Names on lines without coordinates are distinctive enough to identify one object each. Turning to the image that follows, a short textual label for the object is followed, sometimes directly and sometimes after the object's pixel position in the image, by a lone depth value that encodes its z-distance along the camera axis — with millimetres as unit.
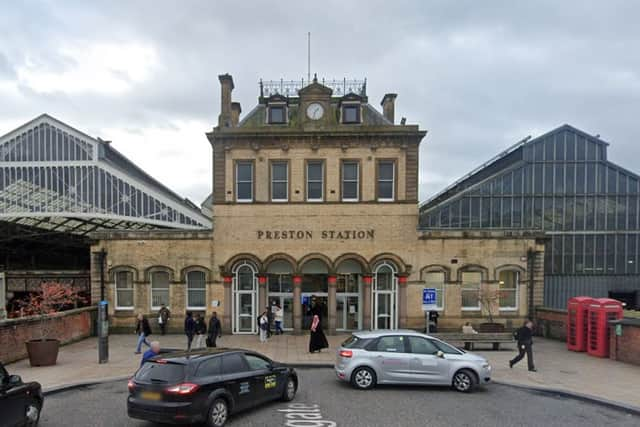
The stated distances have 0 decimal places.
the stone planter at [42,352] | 14105
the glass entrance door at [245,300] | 21609
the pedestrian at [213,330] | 16719
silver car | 11555
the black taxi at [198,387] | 8078
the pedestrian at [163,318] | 20672
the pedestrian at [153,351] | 10453
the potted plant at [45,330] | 14156
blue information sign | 18641
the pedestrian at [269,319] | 20203
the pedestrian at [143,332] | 16453
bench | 17062
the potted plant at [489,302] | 20844
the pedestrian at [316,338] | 16469
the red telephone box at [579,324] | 17359
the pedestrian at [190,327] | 17281
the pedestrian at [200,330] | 17656
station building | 21391
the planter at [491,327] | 19469
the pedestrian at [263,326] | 19078
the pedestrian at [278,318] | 20975
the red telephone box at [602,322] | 16219
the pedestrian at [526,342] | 13875
